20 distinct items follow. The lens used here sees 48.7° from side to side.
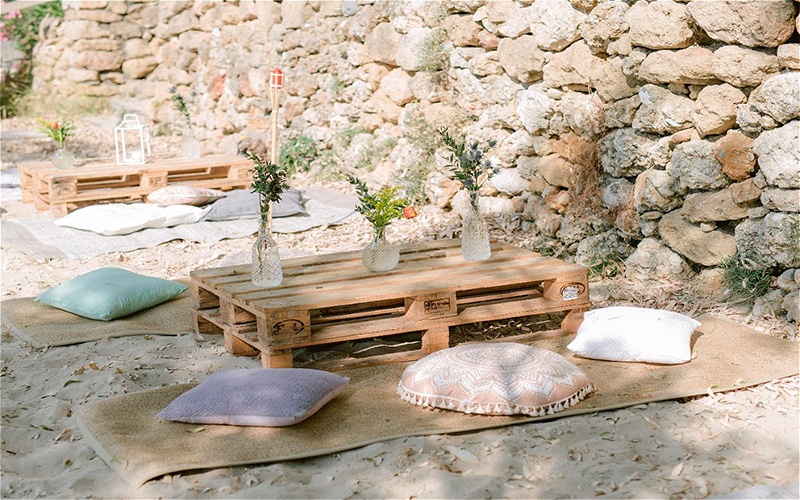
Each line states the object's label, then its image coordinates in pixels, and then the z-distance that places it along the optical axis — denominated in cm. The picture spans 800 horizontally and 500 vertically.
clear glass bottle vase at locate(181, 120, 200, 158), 762
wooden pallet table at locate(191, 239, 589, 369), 347
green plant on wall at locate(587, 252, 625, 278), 499
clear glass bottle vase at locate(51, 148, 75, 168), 707
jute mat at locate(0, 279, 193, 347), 409
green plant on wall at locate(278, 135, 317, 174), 805
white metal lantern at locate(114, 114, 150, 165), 732
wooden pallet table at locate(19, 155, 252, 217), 677
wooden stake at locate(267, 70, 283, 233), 436
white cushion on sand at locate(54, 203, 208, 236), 611
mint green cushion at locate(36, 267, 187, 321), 434
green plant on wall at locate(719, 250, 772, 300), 416
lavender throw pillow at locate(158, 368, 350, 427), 300
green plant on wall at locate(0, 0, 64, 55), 1166
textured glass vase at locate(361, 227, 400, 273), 389
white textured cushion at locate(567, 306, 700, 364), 355
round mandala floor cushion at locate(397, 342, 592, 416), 308
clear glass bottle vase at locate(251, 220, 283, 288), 370
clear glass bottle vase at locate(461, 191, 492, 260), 405
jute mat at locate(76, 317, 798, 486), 280
